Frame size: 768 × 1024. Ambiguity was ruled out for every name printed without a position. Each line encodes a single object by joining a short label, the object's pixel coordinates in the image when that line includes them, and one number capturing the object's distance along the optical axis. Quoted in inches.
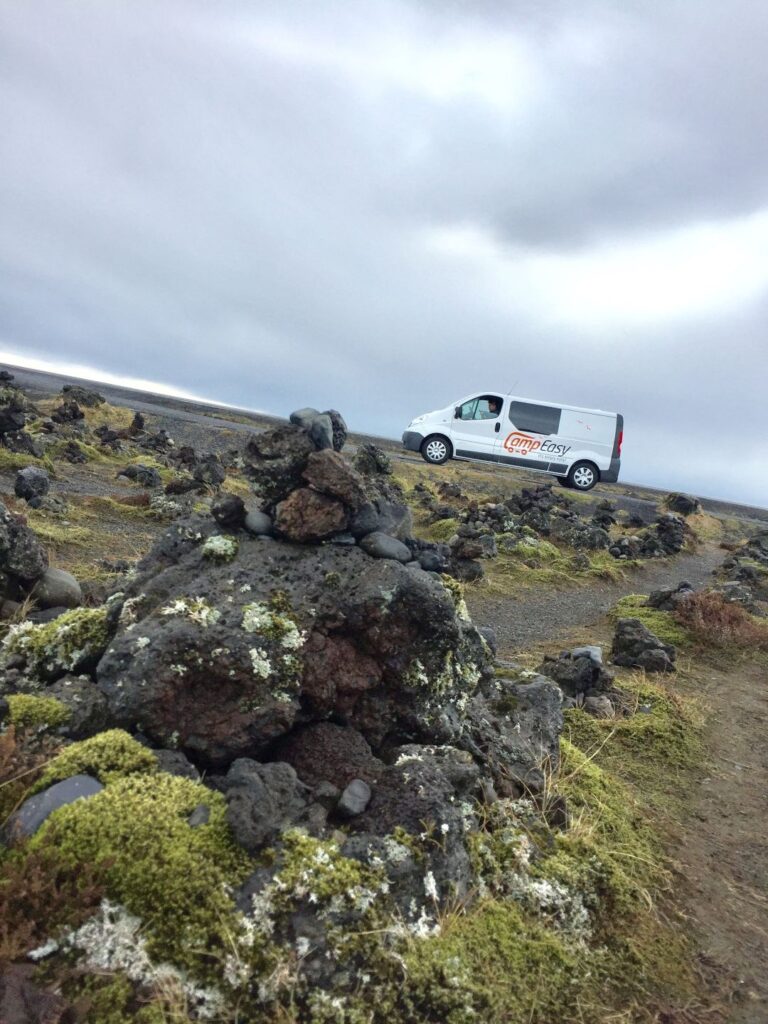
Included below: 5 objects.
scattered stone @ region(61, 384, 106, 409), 1393.9
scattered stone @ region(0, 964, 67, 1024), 87.3
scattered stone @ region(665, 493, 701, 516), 1443.0
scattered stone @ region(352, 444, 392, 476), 604.1
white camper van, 1019.3
